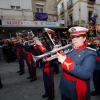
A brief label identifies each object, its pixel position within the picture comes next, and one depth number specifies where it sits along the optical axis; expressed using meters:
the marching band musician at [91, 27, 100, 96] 3.30
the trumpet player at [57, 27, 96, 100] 1.61
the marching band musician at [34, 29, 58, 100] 3.15
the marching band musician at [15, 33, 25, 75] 5.73
